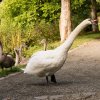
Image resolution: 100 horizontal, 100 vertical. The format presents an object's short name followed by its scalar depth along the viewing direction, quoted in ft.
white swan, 20.70
